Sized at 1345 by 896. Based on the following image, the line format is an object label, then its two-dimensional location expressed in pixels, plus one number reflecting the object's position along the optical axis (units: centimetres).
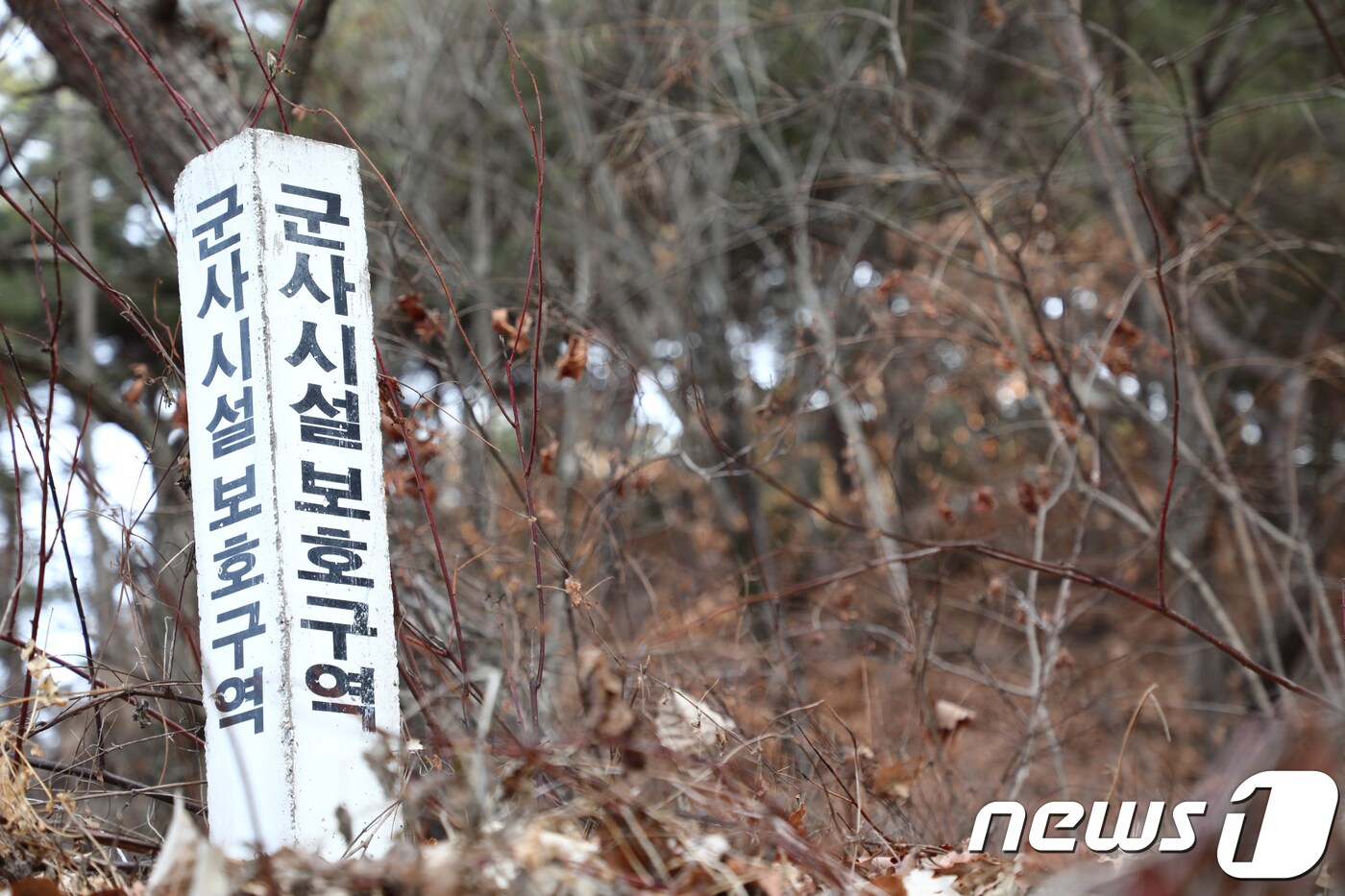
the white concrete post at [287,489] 223
